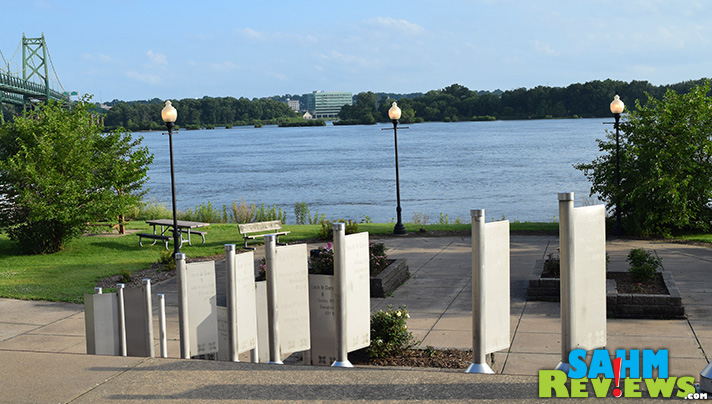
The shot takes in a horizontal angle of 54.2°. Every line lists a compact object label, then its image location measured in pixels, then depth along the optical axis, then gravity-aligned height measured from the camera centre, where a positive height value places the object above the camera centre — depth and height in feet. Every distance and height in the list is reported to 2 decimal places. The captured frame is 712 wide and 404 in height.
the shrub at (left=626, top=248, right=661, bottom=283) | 35.42 -6.34
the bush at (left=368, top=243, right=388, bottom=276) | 39.14 -6.17
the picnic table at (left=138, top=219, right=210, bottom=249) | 55.67 -6.29
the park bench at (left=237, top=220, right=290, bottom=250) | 54.29 -5.90
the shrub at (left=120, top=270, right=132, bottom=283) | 41.60 -7.19
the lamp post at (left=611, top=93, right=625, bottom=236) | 58.75 -1.76
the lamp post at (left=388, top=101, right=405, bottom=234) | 61.82 +2.80
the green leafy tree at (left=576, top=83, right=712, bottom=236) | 55.57 -2.03
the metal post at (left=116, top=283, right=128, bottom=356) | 22.09 -5.22
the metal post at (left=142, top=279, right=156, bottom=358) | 21.58 -4.94
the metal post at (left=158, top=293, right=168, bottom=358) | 21.75 -5.44
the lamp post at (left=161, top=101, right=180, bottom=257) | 50.55 +2.68
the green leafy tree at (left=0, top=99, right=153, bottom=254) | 52.08 -1.39
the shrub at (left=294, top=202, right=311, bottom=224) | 94.12 -8.35
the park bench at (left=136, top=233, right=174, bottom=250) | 55.39 -6.46
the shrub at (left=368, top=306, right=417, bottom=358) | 24.07 -6.46
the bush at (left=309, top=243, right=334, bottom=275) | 35.35 -5.67
